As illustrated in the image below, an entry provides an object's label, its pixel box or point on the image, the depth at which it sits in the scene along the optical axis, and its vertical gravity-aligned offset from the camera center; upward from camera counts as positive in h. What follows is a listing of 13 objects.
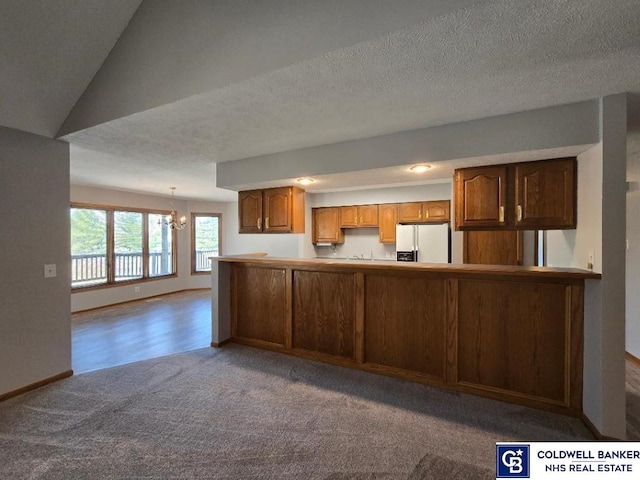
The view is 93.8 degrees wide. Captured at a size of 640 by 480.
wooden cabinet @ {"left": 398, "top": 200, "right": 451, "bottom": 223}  5.05 +0.39
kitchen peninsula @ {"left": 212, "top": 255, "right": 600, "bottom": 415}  2.37 -0.84
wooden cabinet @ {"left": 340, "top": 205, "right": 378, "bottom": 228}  5.61 +0.36
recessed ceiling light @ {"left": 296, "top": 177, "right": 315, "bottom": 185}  3.42 +0.65
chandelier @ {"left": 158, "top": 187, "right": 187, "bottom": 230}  6.53 +0.36
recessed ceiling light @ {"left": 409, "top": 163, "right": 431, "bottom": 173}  2.83 +0.65
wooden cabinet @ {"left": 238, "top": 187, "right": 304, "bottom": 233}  3.86 +0.33
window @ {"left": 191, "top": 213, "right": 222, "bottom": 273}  7.92 -0.10
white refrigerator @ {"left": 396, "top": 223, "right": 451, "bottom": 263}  4.86 -0.14
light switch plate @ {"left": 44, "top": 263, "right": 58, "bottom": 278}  2.85 -0.33
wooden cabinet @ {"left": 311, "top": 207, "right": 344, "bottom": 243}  5.93 +0.19
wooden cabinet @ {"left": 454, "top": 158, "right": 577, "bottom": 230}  2.44 +0.33
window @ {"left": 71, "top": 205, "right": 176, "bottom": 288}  5.79 -0.21
